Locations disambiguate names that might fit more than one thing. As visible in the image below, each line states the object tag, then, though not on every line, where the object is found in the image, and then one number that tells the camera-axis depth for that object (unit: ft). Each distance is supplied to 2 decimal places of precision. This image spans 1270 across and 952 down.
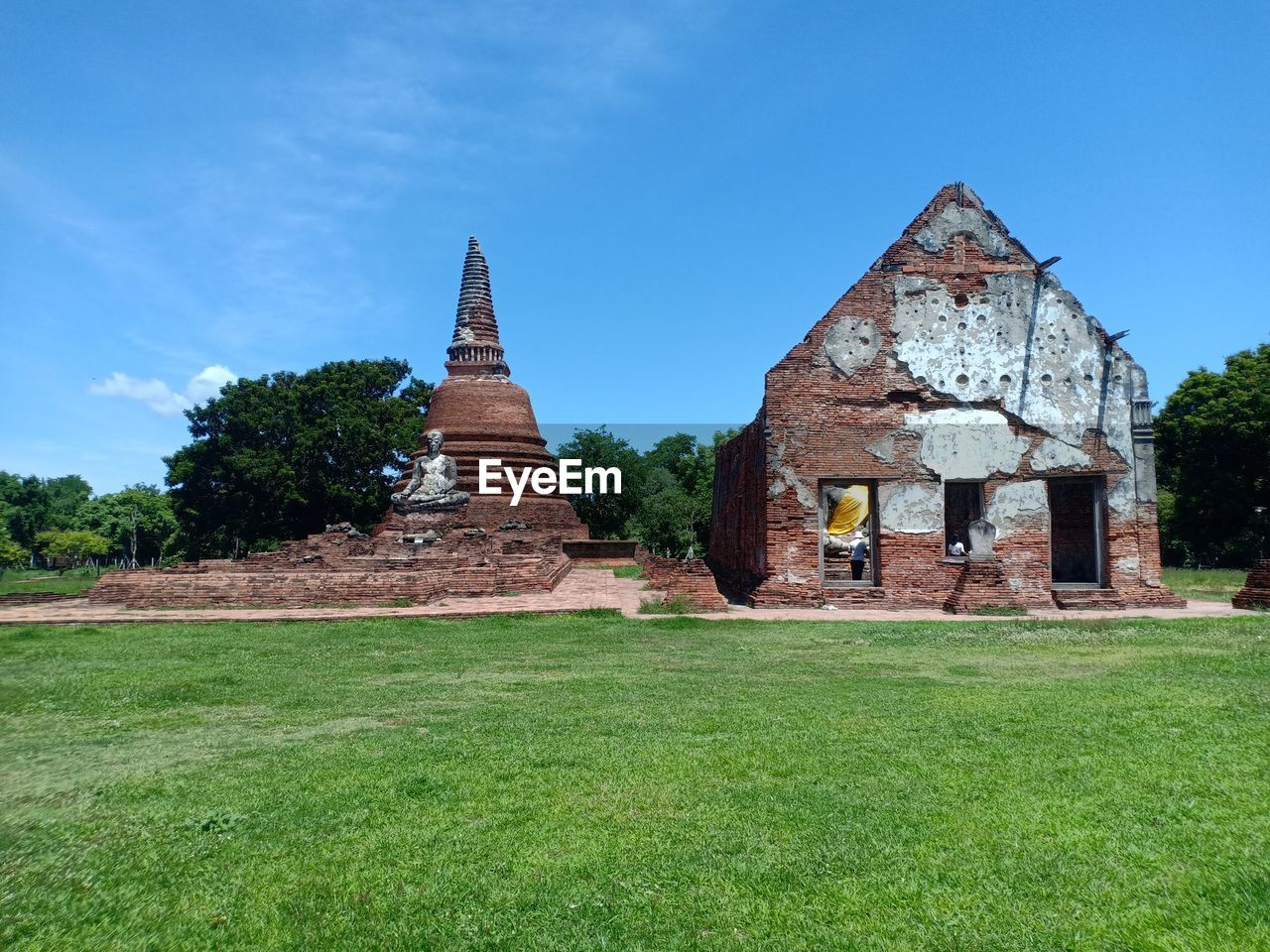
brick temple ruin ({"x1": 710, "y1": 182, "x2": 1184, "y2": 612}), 46.01
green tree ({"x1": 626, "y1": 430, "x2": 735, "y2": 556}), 104.94
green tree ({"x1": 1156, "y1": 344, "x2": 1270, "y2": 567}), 93.35
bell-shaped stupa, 95.30
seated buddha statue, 84.12
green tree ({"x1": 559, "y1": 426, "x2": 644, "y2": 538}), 128.77
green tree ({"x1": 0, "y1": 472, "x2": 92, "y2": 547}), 178.19
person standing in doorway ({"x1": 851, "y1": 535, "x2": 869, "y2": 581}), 58.49
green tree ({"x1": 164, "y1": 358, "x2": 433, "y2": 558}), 114.52
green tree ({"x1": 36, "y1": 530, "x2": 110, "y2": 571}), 153.99
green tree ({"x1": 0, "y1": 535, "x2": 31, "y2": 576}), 131.64
